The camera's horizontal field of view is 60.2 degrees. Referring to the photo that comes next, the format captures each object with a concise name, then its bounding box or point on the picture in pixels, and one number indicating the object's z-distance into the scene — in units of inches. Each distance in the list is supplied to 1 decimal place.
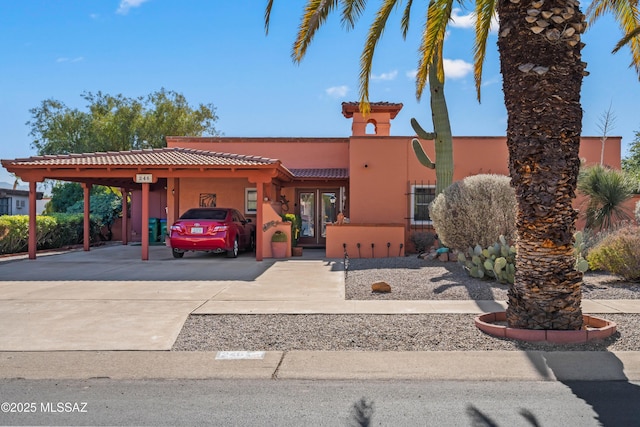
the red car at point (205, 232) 616.4
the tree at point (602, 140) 731.4
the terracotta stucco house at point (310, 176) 630.5
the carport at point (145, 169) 613.3
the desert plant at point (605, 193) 561.6
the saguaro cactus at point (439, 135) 615.8
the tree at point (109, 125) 1418.6
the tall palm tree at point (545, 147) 258.8
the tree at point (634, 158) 1393.9
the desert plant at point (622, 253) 413.7
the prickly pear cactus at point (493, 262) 416.5
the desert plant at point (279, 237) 670.5
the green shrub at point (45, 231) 721.0
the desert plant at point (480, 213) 469.1
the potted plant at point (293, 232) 694.5
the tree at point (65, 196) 1151.0
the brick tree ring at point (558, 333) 258.5
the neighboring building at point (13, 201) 1225.4
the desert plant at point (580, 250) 386.0
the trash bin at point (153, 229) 903.9
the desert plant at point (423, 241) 682.8
